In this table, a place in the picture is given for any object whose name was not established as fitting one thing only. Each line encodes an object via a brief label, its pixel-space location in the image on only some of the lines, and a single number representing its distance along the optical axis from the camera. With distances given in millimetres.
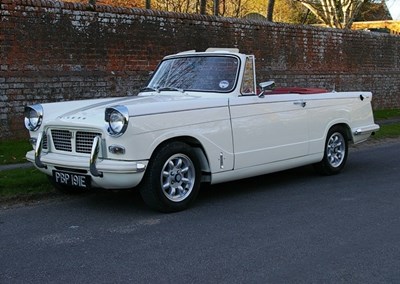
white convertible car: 5465
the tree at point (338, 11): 23078
